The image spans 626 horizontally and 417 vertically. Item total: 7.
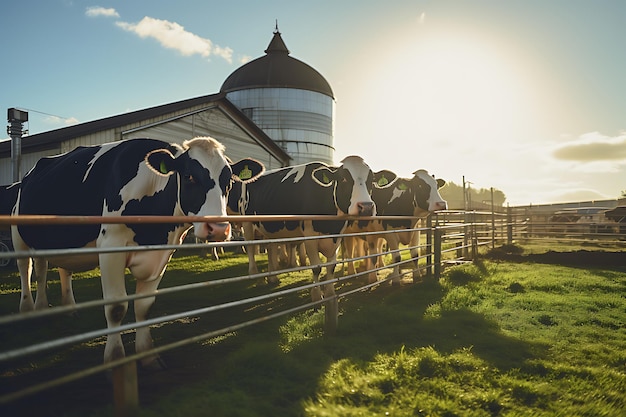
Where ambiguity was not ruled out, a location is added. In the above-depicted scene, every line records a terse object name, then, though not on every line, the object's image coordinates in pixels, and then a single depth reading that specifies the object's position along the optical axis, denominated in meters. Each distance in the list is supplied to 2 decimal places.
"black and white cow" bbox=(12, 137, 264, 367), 3.27
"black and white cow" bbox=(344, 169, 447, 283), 8.59
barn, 12.33
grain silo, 23.89
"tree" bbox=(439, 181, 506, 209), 104.00
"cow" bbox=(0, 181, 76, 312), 5.19
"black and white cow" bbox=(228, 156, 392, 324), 5.64
